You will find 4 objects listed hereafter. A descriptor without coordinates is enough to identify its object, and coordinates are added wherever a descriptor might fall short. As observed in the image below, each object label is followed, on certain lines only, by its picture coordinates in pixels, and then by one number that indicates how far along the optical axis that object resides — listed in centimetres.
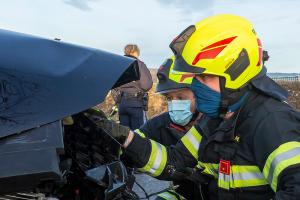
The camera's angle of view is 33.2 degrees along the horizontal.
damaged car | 168
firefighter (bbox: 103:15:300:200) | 223
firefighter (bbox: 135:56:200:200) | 392
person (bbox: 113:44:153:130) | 734
